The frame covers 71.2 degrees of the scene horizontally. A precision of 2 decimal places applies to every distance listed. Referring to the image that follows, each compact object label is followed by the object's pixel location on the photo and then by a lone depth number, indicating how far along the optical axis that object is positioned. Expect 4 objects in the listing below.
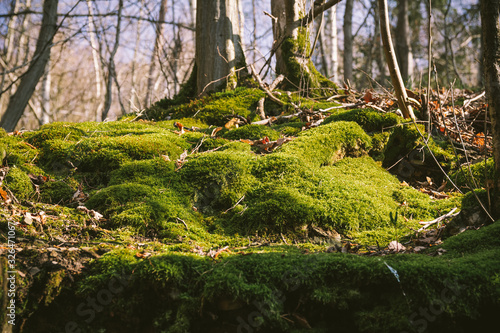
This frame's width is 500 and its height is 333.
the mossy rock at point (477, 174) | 3.82
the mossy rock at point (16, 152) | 3.49
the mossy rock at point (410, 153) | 4.53
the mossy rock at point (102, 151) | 3.78
